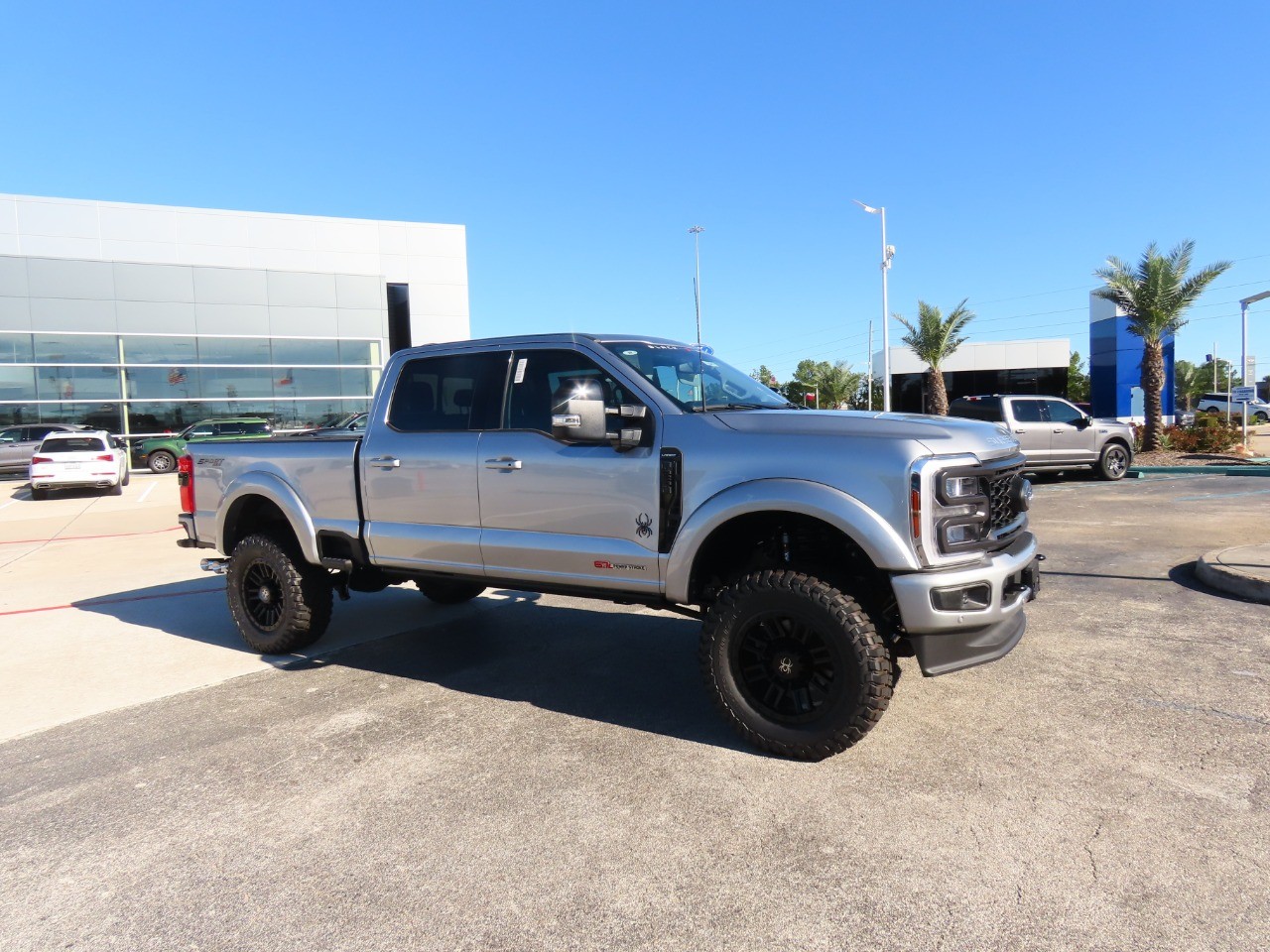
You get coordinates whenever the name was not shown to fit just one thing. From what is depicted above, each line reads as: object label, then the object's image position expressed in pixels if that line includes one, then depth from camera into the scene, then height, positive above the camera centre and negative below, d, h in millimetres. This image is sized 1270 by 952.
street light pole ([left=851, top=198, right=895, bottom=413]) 31266 +5930
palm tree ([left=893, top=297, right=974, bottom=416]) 30703 +3038
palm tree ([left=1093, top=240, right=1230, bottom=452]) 21578 +2992
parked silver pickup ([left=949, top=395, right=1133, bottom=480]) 15930 -311
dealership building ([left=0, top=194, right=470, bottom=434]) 25328 +4109
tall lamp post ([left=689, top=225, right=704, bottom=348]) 50125 +8444
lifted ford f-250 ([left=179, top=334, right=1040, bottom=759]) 3625 -438
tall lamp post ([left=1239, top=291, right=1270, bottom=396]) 21156 +2834
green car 23906 +23
